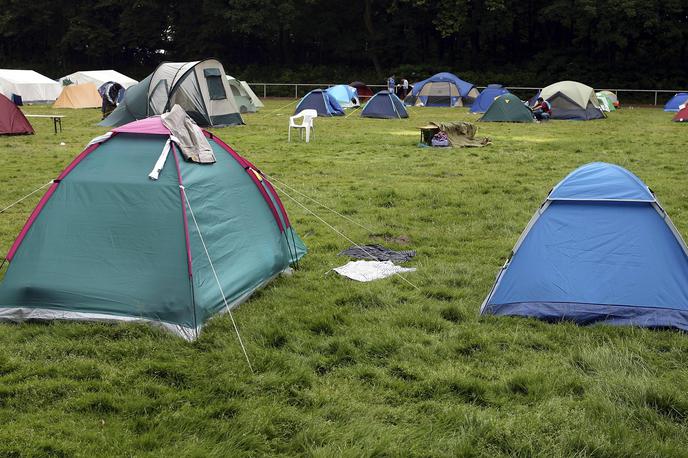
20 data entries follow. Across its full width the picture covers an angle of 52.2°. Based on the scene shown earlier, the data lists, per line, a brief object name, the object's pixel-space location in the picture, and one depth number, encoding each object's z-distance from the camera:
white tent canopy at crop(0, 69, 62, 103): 33.53
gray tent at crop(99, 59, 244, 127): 20.30
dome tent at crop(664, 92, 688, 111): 29.62
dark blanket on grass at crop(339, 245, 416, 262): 7.57
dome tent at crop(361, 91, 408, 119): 25.39
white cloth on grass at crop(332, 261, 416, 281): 6.91
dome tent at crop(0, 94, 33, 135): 18.45
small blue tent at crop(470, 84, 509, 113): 28.30
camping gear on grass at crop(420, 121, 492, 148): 16.98
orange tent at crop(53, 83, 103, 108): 31.73
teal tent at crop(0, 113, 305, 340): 5.42
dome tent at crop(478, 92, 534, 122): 23.56
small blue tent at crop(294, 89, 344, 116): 26.06
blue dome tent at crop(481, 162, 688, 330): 5.45
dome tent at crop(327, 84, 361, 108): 30.20
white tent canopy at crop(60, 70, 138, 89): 33.91
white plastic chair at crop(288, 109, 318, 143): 17.97
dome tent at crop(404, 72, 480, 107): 31.94
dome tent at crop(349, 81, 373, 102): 37.26
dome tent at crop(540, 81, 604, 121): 24.95
